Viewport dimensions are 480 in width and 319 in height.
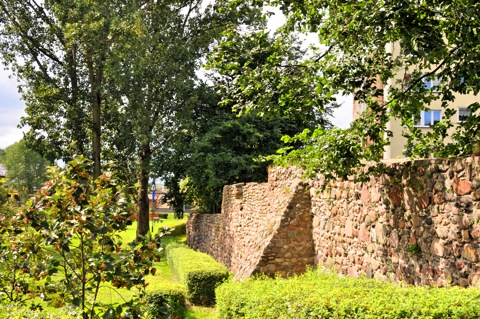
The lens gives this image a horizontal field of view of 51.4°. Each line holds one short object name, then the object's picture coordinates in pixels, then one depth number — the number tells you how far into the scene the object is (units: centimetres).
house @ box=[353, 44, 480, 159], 2262
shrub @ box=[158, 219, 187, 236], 2930
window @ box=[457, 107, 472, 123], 2490
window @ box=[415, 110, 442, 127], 2565
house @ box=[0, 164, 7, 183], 5632
